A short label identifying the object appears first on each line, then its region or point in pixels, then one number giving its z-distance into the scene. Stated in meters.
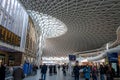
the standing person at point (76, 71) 8.49
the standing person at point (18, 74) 5.00
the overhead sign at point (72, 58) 11.74
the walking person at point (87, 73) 8.03
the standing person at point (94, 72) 8.80
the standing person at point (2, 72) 5.51
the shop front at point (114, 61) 8.63
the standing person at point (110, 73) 7.33
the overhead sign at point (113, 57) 8.69
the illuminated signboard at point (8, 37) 9.85
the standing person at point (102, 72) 8.48
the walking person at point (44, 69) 9.38
